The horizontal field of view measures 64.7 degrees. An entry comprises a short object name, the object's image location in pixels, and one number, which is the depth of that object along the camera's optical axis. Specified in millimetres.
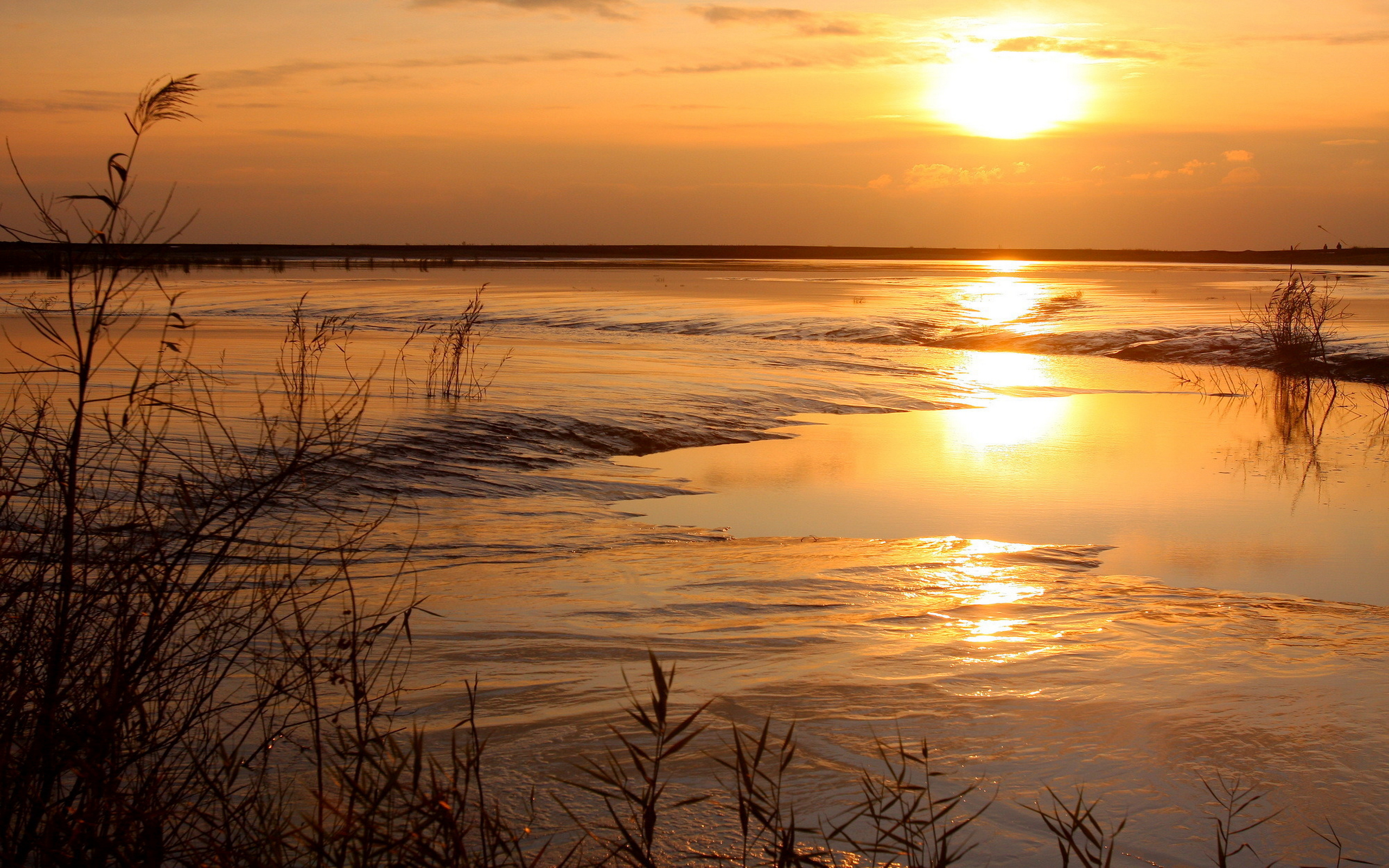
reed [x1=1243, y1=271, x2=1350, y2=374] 20188
